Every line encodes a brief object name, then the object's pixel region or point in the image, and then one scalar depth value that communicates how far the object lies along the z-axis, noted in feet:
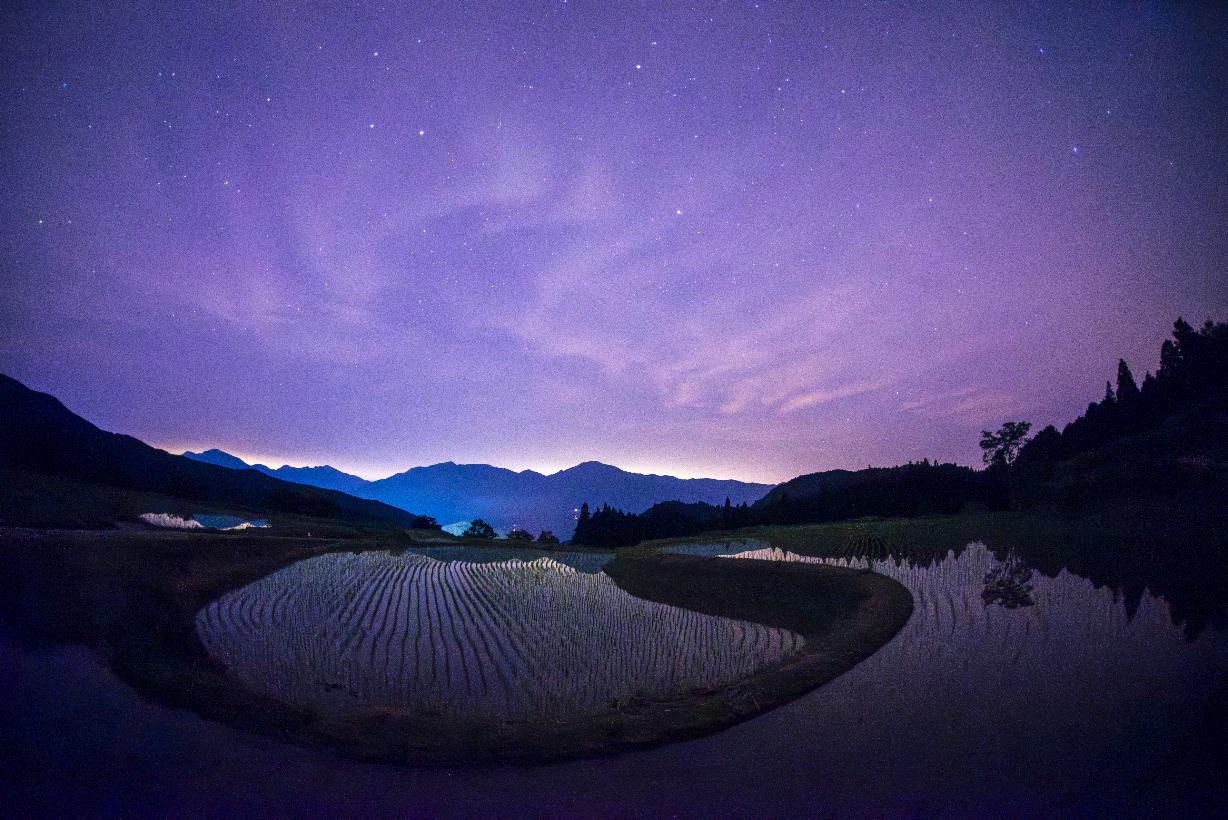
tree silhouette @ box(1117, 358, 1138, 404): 242.37
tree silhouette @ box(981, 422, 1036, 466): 306.76
